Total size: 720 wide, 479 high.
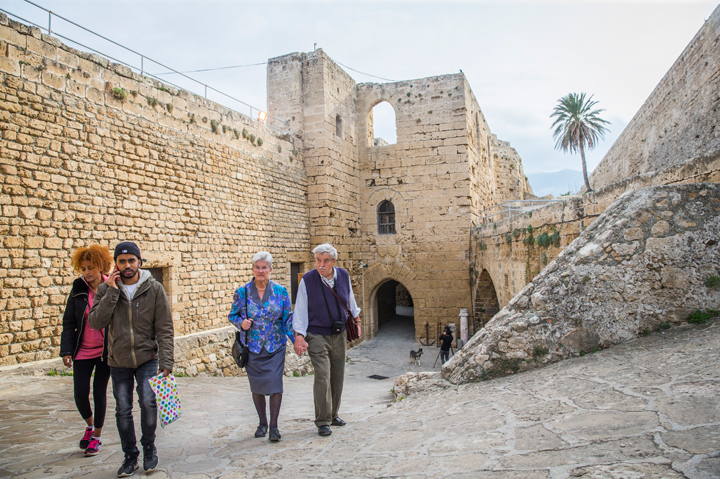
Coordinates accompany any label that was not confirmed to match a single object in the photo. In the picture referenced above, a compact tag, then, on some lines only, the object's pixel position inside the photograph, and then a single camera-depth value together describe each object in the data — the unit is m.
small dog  12.16
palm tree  28.03
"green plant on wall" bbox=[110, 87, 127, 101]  7.75
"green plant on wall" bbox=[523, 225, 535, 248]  8.10
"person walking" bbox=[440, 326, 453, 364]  11.33
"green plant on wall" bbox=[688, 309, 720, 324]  3.77
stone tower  14.37
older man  3.69
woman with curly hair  3.38
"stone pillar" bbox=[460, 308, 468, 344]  13.55
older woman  3.67
